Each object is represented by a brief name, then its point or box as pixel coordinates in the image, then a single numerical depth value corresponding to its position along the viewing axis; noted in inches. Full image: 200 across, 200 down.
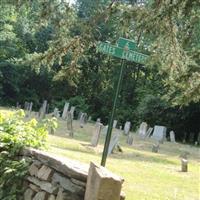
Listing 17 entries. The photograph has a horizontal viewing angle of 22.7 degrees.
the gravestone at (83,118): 1253.8
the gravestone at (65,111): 1264.6
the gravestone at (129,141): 817.9
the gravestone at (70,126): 765.3
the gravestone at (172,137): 1139.0
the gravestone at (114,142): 583.0
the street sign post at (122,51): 299.7
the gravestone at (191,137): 1293.1
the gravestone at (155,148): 741.5
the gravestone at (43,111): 1143.0
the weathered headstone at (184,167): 518.6
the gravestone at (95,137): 644.1
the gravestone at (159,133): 1080.6
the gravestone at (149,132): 1095.0
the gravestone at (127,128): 1077.0
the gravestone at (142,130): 1078.2
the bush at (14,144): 254.2
